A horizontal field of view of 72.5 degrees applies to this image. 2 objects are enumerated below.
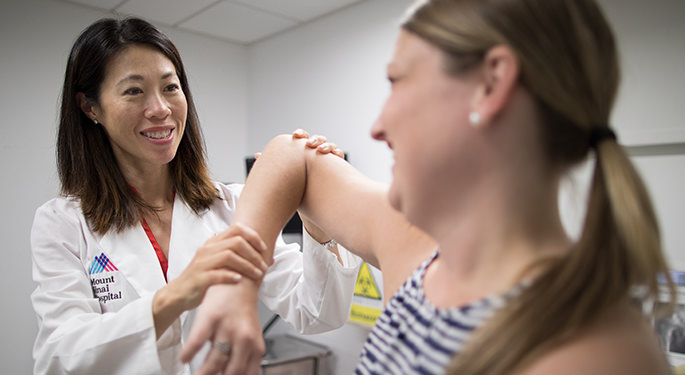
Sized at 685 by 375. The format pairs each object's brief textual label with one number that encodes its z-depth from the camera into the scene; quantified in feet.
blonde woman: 1.66
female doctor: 3.80
